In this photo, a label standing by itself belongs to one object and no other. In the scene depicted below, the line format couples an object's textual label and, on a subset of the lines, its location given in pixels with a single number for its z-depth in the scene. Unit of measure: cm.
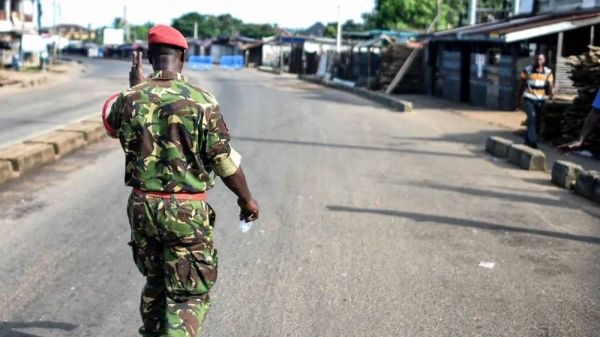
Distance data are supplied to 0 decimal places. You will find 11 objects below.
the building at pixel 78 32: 17882
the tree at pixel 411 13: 6581
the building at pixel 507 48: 2095
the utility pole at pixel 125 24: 9796
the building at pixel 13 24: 5094
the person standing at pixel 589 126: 707
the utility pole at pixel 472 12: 3594
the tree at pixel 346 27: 9406
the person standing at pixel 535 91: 1376
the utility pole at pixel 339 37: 4909
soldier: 349
